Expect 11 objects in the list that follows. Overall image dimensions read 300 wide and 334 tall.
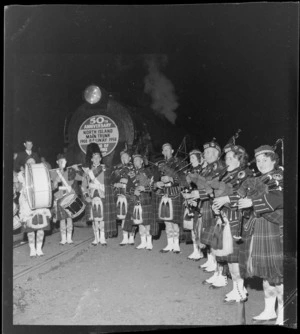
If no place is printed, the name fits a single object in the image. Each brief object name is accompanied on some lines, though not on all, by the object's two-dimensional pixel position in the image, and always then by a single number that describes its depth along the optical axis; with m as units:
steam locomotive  5.44
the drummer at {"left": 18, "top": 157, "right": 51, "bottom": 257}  5.58
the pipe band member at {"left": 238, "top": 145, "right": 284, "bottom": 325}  4.77
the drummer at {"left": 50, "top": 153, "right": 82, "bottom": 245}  5.71
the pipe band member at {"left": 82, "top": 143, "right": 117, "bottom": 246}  5.68
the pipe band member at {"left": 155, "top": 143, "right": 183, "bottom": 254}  5.65
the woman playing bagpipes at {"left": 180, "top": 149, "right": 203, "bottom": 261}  5.43
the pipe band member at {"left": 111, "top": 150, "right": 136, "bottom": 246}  5.74
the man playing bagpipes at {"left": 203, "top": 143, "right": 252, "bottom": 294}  4.97
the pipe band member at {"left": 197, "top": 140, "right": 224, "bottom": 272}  5.20
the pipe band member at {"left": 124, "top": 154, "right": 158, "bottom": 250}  5.74
